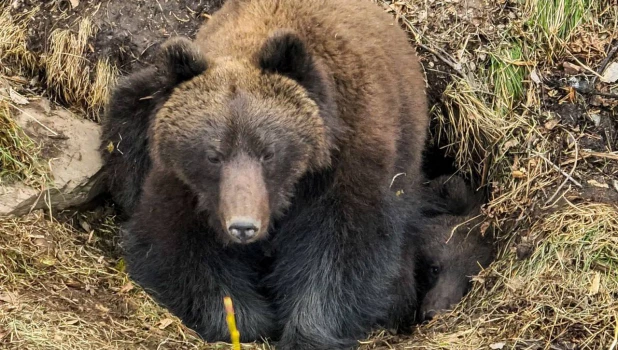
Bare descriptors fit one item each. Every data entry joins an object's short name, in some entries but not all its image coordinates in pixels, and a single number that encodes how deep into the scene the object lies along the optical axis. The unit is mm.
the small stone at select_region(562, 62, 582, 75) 6605
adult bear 5086
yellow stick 2705
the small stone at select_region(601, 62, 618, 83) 6523
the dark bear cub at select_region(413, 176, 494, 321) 6637
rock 6319
